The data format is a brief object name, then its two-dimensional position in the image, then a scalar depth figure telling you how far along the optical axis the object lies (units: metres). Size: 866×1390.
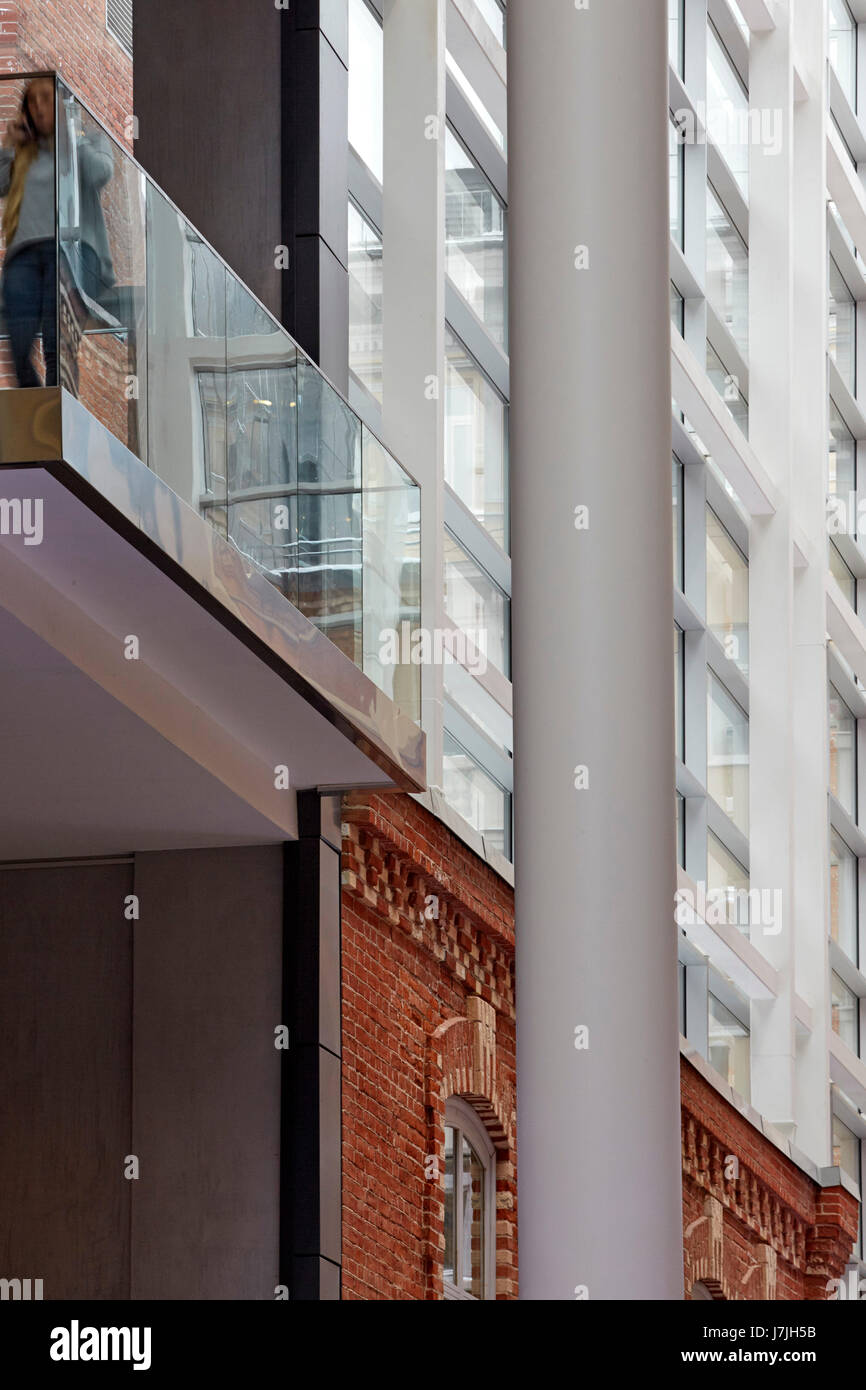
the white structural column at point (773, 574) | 22.80
